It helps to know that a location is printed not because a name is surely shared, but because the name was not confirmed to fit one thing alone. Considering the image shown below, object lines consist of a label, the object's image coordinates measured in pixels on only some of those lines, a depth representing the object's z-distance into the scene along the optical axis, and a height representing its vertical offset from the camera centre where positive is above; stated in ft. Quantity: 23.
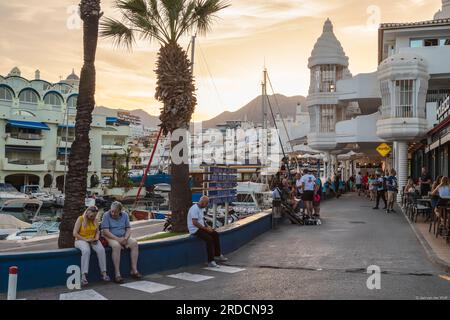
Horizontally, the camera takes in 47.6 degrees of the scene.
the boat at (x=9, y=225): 86.56 -8.87
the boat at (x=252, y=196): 100.35 -3.44
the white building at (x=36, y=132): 179.17 +16.28
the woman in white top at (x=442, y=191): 46.98 -0.76
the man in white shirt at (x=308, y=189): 62.49 -1.04
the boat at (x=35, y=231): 79.15 -9.35
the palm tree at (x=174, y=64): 47.75 +10.84
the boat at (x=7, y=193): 139.54 -5.31
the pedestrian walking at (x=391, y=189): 71.31 -0.99
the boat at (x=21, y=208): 118.42 -8.86
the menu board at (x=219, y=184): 46.32 -0.50
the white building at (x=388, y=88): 88.43 +18.88
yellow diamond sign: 84.52 +5.49
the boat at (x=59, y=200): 154.51 -7.46
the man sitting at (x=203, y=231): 37.47 -3.93
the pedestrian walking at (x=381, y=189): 76.02 -1.09
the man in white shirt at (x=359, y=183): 131.23 -0.39
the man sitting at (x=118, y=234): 31.71 -3.65
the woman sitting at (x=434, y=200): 49.96 -1.67
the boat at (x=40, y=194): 154.30 -5.90
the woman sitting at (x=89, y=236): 30.55 -3.64
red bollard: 24.03 -5.15
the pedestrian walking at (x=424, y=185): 70.38 -0.30
